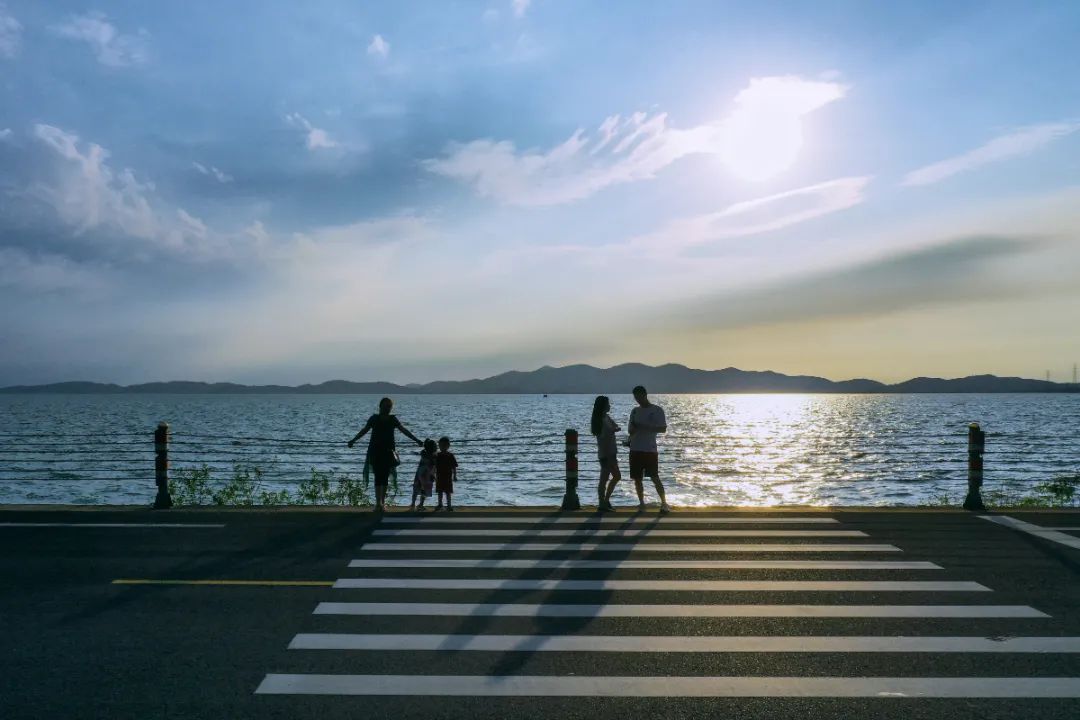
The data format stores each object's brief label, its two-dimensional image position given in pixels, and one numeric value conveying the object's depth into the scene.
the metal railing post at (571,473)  13.48
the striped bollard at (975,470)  13.34
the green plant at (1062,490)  20.80
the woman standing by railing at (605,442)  13.71
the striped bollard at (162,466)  13.61
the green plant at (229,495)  17.69
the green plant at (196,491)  17.89
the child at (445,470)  13.67
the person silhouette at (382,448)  13.60
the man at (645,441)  13.14
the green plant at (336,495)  18.67
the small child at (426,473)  13.65
